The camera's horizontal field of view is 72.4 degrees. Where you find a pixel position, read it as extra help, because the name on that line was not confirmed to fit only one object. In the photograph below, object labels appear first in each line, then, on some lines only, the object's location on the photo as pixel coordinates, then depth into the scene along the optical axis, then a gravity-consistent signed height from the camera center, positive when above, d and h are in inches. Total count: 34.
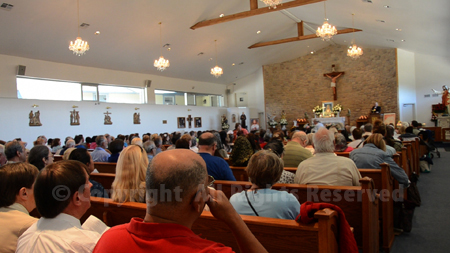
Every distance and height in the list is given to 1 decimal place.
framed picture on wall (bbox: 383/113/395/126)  521.7 -4.9
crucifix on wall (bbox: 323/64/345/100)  600.2 +80.5
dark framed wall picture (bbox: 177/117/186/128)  542.9 +1.8
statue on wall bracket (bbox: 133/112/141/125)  466.6 +10.1
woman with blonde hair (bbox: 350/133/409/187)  134.7 -18.3
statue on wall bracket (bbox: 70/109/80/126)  390.0 +12.1
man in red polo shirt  33.8 -10.7
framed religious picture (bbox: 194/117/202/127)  575.7 +1.6
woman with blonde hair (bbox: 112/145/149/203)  83.2 -14.4
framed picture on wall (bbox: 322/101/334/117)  585.4 +18.2
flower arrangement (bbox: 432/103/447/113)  493.2 +8.5
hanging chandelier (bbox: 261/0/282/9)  247.4 +95.1
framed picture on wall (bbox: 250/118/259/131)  617.4 -9.7
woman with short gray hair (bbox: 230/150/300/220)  71.7 -18.4
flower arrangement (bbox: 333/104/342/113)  576.5 +16.8
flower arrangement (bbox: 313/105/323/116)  589.6 +14.7
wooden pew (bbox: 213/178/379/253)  89.0 -25.6
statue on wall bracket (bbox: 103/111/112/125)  428.7 +9.4
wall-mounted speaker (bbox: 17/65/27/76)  336.8 +64.9
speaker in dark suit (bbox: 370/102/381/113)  539.5 +11.8
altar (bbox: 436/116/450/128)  482.0 -12.7
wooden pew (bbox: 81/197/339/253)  56.6 -22.7
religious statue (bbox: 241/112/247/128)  625.0 +1.3
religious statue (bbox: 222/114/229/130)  602.1 -3.4
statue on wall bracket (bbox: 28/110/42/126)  351.3 +12.1
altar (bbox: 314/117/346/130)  555.4 -5.1
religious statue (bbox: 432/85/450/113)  475.5 +26.8
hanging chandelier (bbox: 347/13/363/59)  426.3 +91.3
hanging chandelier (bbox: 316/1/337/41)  341.4 +97.1
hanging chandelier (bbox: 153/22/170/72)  348.8 +69.0
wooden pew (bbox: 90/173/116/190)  133.6 -23.3
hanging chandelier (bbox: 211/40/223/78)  437.1 +72.2
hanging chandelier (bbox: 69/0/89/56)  263.7 +70.0
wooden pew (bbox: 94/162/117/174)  171.8 -23.7
